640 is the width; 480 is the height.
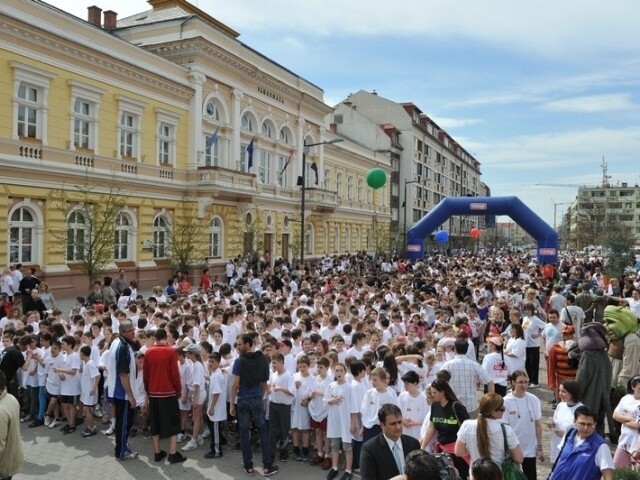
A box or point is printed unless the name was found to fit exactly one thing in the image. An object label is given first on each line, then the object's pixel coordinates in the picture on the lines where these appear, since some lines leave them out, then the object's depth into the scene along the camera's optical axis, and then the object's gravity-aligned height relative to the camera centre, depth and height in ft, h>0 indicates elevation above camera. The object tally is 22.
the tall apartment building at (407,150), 194.59 +42.71
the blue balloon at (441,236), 142.31 +4.59
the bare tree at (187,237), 81.20 +2.16
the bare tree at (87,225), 60.95 +3.09
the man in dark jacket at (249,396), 23.48 -6.33
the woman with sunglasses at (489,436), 15.58 -5.28
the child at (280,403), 24.93 -6.96
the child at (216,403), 25.40 -7.18
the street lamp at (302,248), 86.76 +0.63
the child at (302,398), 24.98 -6.71
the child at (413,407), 20.59 -5.88
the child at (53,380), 28.60 -6.89
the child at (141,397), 26.73 -7.30
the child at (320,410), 24.38 -7.13
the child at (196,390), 26.27 -6.76
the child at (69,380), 28.19 -6.84
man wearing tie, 14.20 -5.27
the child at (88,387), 27.86 -7.10
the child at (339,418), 22.95 -7.07
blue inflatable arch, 91.25 +6.24
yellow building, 62.64 +16.85
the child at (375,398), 20.71 -5.60
